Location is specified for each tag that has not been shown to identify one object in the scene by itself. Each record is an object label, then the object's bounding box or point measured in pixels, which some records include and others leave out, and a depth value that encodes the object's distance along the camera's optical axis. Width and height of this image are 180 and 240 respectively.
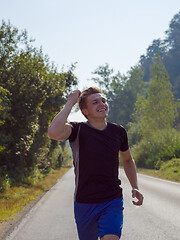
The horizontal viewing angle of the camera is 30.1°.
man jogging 2.95
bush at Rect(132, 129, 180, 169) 31.14
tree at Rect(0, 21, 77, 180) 15.45
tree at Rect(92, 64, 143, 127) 94.63
